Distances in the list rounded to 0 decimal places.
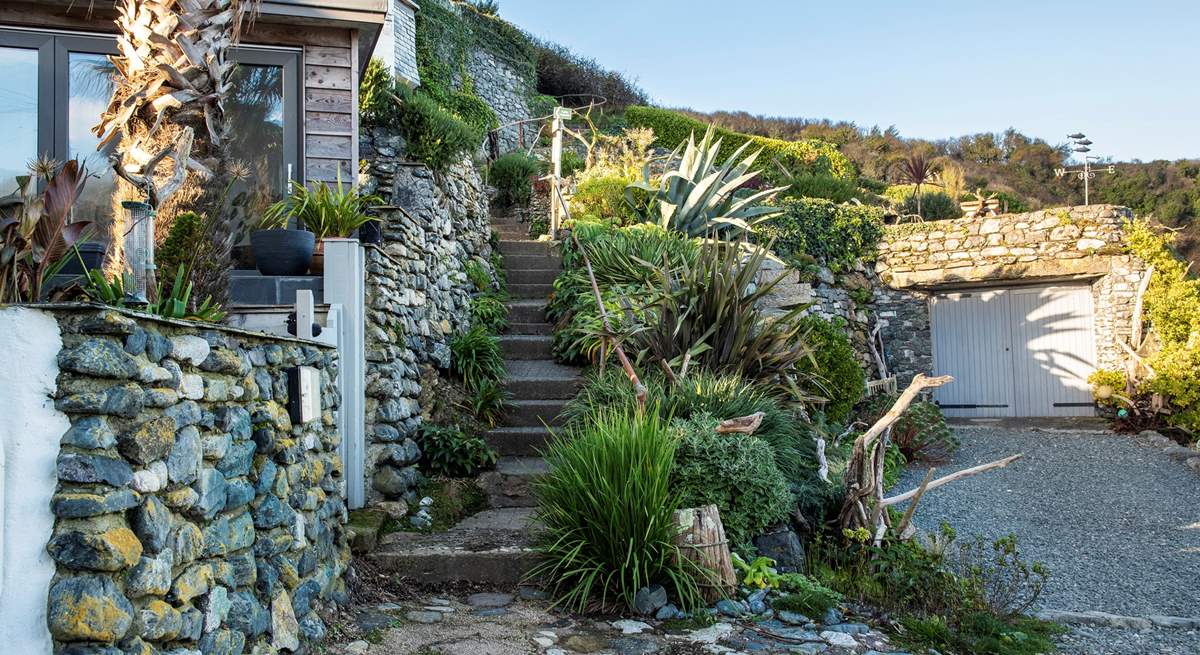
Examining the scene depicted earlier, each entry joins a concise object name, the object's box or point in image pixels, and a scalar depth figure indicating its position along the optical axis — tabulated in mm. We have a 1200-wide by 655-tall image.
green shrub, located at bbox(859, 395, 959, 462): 8742
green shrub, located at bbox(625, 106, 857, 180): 20359
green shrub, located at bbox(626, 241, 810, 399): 6445
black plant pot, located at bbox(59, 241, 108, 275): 3855
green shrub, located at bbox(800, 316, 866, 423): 8320
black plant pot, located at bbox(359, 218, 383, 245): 5523
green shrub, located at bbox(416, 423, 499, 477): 5832
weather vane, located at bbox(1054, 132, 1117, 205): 14639
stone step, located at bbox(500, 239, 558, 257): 9680
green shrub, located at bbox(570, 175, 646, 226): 10398
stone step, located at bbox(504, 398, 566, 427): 6578
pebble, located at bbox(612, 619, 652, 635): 3832
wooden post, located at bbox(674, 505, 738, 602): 4184
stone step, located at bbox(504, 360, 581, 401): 6875
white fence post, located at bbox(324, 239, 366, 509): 4941
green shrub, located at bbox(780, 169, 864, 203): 15469
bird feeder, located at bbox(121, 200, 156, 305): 3244
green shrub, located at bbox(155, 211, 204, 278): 4059
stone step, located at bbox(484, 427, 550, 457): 6266
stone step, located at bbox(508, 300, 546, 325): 8188
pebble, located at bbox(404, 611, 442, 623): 3867
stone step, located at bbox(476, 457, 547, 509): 5703
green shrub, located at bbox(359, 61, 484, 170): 7297
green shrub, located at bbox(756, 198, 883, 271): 10586
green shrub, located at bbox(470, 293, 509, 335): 7703
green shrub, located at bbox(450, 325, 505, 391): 6703
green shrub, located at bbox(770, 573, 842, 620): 4105
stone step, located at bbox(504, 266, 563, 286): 9008
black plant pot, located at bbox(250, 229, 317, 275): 4969
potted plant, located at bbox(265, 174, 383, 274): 5355
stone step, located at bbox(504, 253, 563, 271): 9301
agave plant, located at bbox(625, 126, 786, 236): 9805
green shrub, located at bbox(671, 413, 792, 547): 4516
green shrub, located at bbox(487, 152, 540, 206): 13727
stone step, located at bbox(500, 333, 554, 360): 7617
